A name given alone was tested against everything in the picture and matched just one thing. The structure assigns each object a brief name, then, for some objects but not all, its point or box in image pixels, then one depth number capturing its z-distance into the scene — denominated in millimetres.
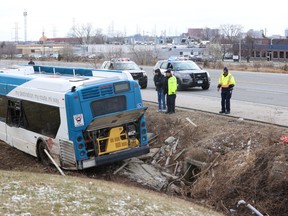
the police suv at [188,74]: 27172
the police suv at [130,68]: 29594
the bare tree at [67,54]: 87375
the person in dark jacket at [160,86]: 18797
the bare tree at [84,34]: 140000
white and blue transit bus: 12539
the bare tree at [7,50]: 122838
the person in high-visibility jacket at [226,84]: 16656
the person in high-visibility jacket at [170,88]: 17828
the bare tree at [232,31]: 132825
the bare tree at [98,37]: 149300
